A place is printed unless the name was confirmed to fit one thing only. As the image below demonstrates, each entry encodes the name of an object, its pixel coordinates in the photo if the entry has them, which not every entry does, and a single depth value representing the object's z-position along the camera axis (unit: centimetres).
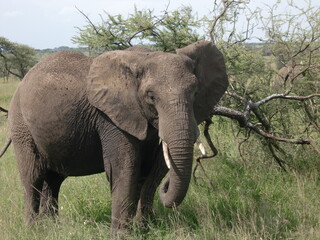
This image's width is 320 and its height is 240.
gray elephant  721
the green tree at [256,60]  1201
